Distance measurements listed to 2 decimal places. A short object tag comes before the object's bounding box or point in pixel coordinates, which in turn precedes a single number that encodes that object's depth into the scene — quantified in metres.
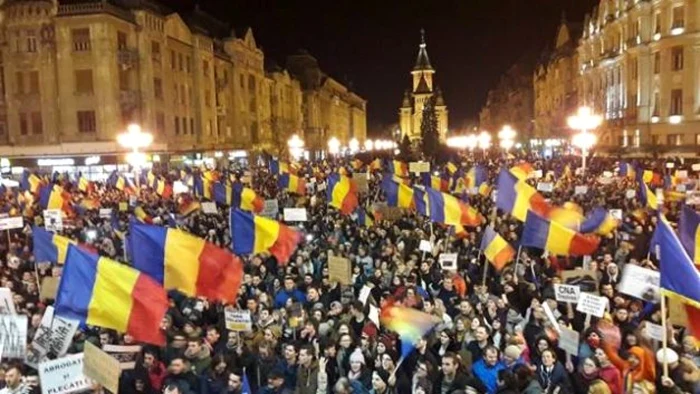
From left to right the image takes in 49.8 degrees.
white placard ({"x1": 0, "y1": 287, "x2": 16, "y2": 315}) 10.32
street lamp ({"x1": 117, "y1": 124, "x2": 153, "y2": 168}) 44.19
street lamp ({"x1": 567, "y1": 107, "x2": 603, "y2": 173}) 67.79
